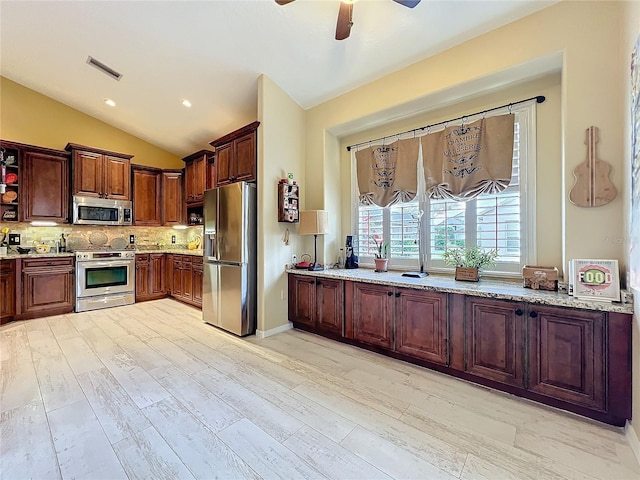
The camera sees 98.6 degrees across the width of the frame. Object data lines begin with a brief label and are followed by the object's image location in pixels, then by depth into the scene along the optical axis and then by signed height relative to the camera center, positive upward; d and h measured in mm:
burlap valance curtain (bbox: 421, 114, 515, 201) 2816 +878
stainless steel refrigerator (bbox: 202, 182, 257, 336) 3602 -239
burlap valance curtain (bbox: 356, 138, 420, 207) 3482 +882
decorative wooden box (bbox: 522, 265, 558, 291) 2318 -339
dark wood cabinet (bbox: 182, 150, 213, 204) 5398 +1295
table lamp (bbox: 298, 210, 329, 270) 3604 +218
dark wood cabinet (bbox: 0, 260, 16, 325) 4047 -759
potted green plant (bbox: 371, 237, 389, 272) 3539 -219
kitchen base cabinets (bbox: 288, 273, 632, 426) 1863 -868
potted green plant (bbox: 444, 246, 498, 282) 2787 -244
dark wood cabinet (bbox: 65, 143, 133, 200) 4844 +1235
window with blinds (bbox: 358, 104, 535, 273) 2771 +174
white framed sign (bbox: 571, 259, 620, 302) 1928 -300
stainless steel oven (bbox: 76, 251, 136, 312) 4715 -720
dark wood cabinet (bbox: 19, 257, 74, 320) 4262 -753
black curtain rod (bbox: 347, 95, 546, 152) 2671 +1372
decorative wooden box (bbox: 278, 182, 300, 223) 3721 +486
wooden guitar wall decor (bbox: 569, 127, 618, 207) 2086 +439
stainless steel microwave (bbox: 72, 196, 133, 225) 4871 +522
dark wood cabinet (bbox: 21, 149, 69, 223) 4469 +901
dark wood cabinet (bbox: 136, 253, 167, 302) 5426 -754
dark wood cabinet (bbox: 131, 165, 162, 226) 5645 +910
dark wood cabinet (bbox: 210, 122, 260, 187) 3740 +1202
